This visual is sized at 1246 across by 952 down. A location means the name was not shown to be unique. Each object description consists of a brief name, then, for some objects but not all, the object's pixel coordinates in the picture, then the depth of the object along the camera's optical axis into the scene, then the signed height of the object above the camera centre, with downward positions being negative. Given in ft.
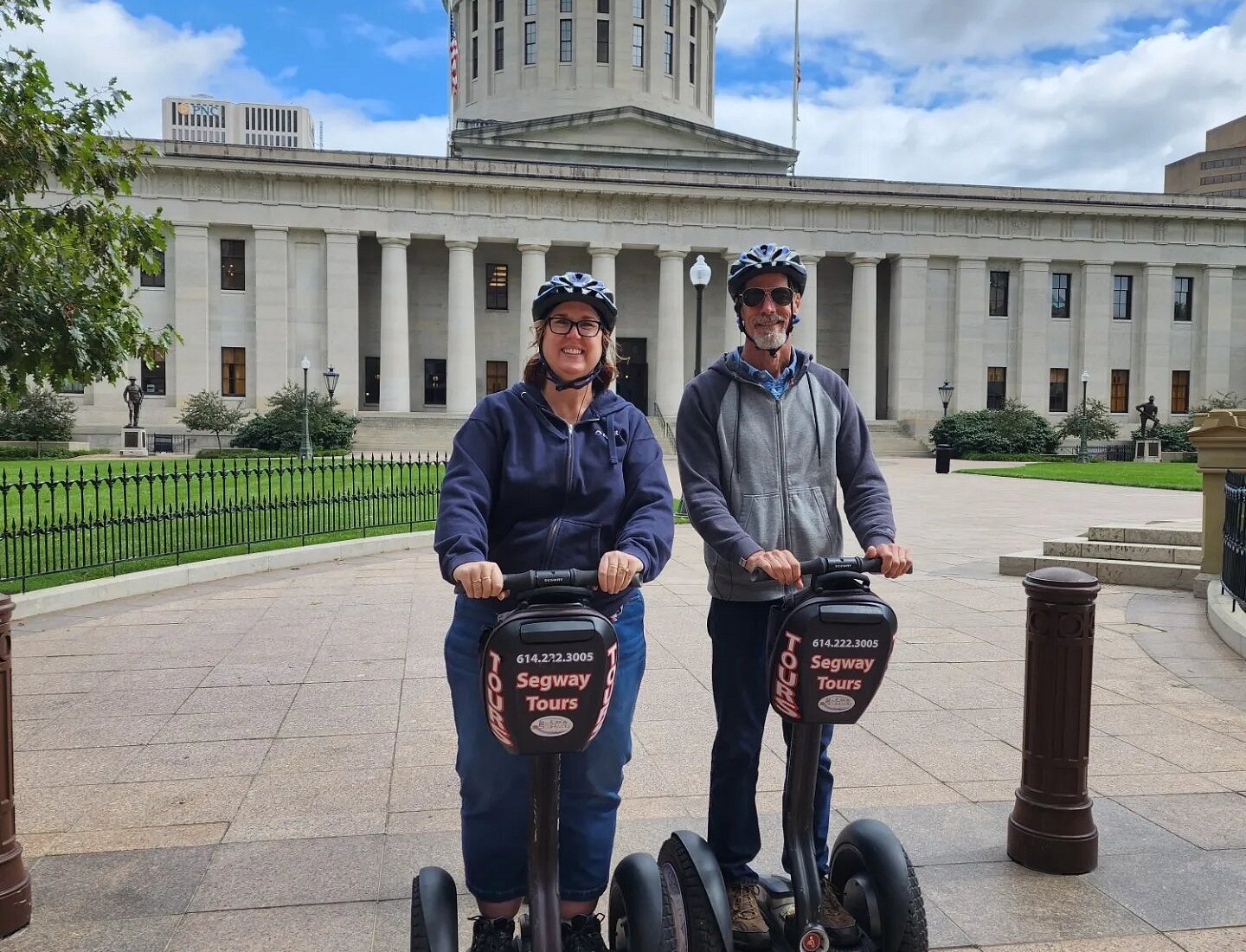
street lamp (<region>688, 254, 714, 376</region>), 66.28 +9.61
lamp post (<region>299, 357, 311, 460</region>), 110.63 -4.21
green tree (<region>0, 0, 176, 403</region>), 26.08 +4.83
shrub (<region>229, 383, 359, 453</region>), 122.72 -2.70
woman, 9.32 -1.23
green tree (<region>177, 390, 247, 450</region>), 130.93 -1.11
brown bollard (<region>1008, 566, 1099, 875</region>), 12.96 -4.32
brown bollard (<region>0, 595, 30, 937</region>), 11.31 -5.24
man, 10.72 -0.78
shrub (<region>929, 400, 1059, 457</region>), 146.51 -2.56
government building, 149.07 +24.44
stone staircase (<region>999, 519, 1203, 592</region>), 36.88 -5.54
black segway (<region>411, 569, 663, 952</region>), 8.23 -2.44
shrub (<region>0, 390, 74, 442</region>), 120.88 -1.93
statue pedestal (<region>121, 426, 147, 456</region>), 120.78 -4.07
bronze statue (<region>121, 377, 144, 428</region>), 126.72 +0.90
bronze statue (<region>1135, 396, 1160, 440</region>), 152.15 +0.81
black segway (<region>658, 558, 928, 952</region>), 9.35 -3.92
